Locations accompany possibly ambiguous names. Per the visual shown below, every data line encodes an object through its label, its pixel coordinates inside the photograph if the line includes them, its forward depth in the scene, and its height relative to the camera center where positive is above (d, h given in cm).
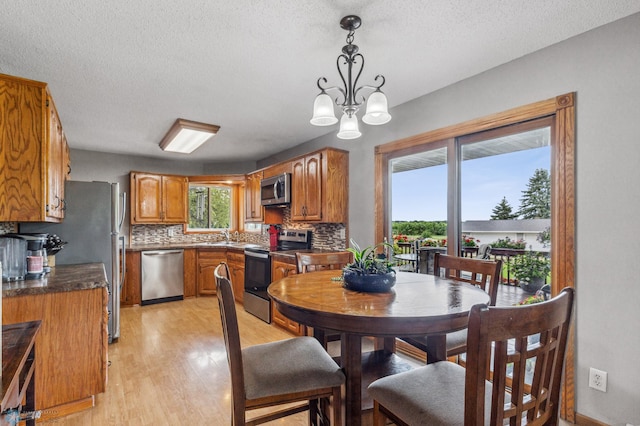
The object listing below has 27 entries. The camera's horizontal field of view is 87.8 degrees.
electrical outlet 194 -100
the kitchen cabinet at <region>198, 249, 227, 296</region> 543 -94
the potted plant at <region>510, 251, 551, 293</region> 239 -44
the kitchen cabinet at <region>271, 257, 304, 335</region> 363 -77
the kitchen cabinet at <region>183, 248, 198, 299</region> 538 -100
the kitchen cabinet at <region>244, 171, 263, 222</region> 522 +19
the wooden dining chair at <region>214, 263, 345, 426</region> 136 -72
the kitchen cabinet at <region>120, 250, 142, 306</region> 490 -105
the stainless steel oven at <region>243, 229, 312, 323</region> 420 -78
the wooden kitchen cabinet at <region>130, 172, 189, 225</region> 542 +20
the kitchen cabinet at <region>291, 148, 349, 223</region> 379 +29
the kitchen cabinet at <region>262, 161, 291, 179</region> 448 +58
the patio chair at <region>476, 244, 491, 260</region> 273 -34
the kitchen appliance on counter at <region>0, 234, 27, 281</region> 229 -33
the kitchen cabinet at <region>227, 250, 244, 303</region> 494 -95
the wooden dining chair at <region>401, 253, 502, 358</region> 195 -42
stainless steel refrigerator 315 -18
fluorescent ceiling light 378 +92
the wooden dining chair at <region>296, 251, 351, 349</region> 248 -38
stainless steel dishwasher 500 -102
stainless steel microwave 439 +28
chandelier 186 +59
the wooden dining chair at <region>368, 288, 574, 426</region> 93 -56
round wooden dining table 129 -42
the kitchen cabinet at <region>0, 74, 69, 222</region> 203 +38
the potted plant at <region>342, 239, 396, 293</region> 170 -34
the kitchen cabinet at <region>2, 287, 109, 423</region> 209 -89
